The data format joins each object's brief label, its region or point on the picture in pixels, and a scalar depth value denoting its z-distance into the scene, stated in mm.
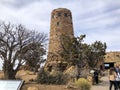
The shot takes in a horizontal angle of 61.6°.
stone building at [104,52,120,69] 20196
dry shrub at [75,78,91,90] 6576
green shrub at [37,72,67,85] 8210
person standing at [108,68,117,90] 5452
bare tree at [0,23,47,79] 9482
